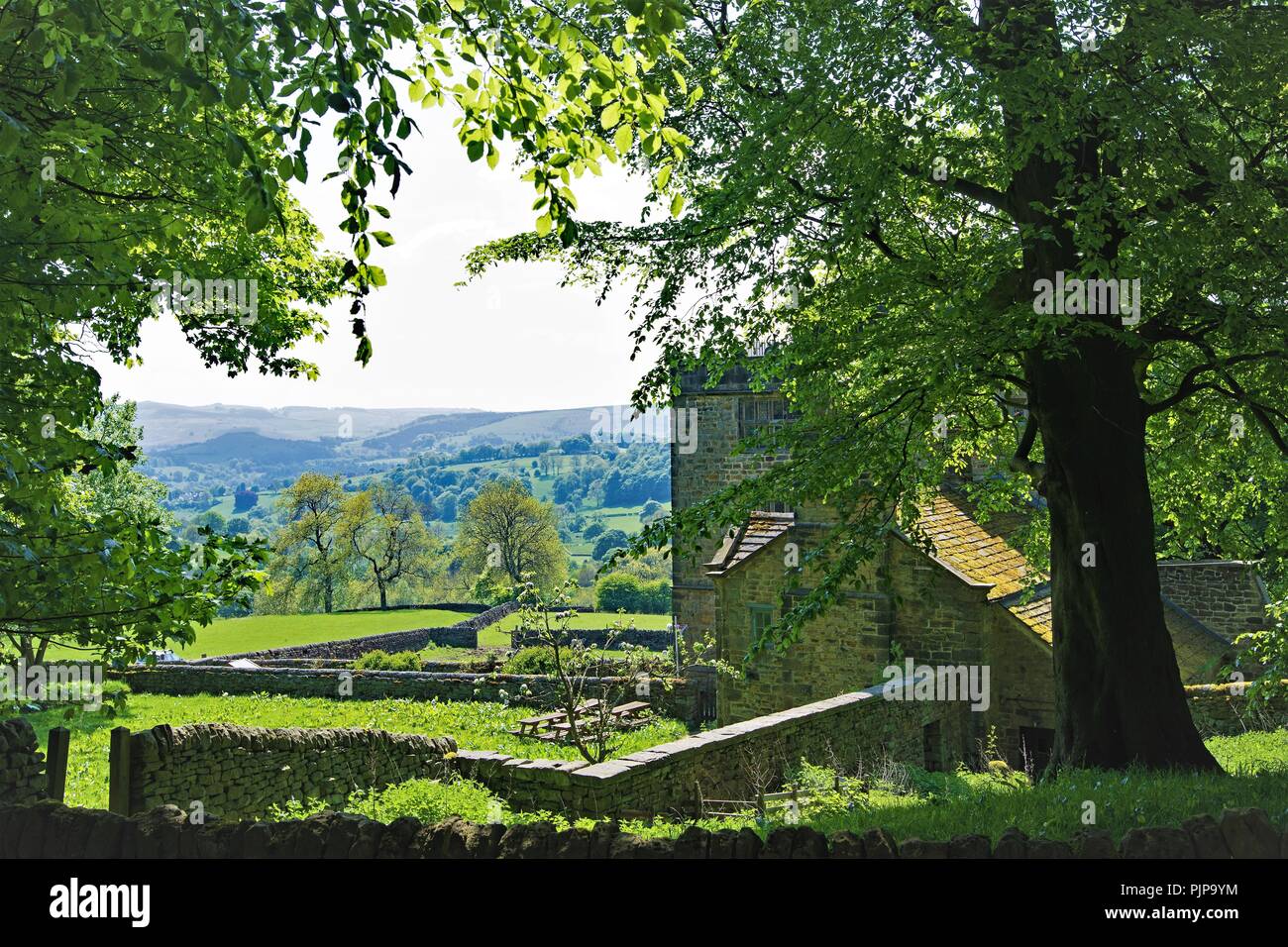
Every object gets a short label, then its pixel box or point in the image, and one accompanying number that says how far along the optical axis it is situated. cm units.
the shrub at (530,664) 2984
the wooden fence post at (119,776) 954
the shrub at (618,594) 7150
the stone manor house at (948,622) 1705
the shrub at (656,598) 7262
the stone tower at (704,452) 2838
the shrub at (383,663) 3281
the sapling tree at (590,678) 1405
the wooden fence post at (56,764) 817
